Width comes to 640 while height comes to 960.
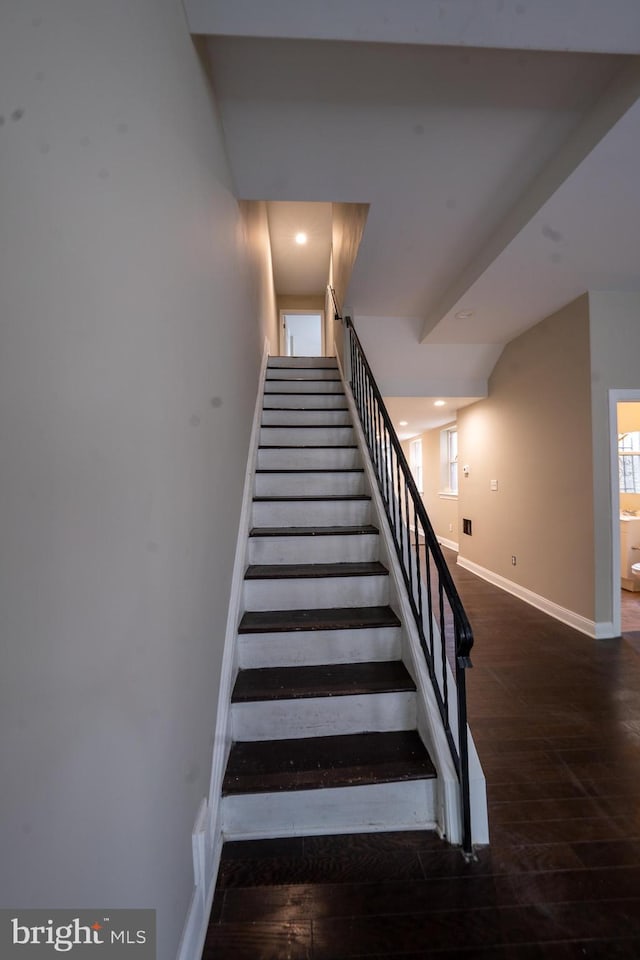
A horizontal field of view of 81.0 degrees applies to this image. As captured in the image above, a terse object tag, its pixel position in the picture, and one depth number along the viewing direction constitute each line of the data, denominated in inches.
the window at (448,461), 276.5
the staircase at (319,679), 54.0
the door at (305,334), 335.4
